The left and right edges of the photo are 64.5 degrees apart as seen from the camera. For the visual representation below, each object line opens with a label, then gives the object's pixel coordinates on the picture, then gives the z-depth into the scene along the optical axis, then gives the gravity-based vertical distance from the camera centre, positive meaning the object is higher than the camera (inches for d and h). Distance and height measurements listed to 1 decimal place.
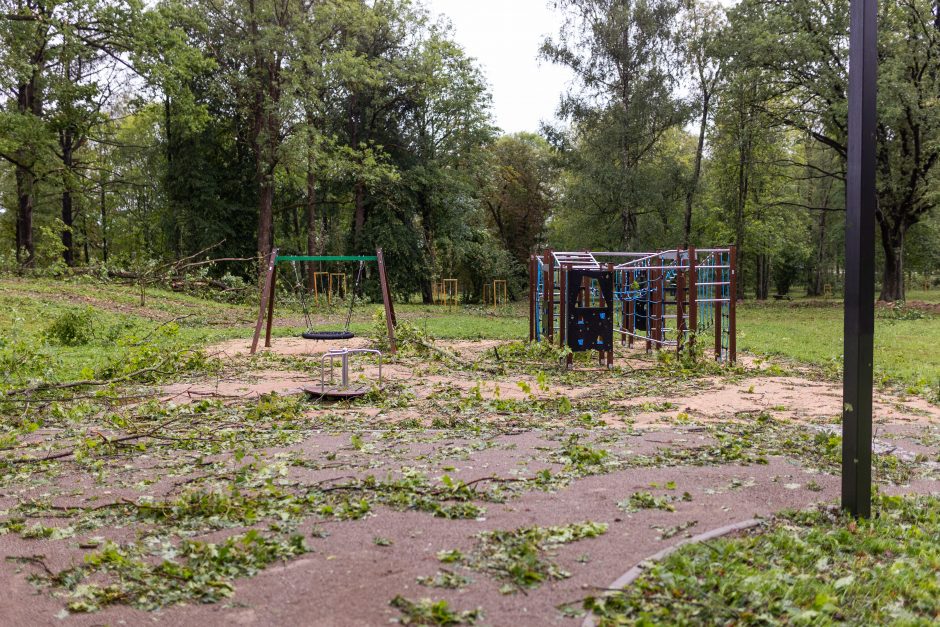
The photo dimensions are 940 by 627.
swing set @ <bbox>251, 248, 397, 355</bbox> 462.0 -1.3
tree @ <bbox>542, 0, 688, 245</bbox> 1109.1 +328.1
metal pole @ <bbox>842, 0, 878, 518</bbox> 134.0 +11.4
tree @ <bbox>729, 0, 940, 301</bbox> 888.3 +268.4
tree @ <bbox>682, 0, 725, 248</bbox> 1125.1 +356.2
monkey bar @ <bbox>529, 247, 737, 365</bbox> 422.0 -6.5
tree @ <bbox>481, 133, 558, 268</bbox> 1649.9 +203.3
